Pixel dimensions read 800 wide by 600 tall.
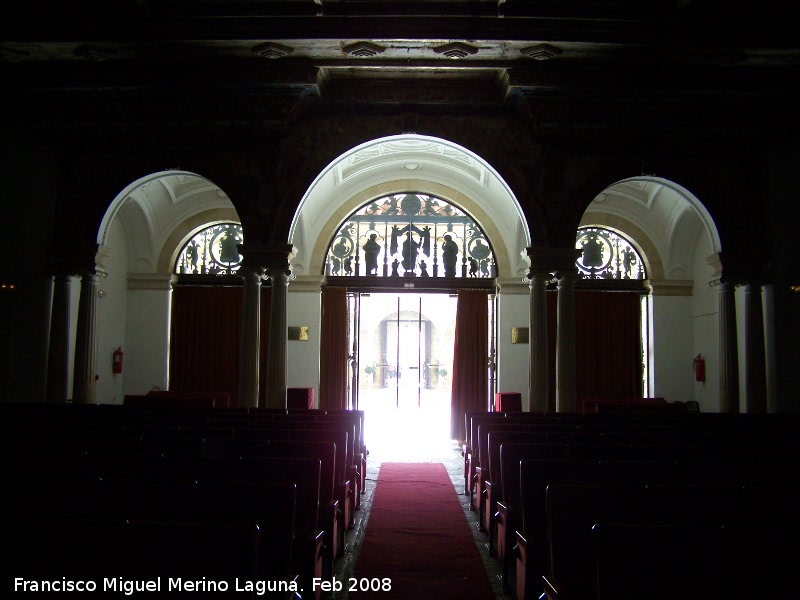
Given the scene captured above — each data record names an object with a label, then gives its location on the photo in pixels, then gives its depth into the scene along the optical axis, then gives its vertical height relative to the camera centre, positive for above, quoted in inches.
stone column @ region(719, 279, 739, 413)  330.6 +7.3
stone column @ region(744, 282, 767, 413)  326.6 +7.4
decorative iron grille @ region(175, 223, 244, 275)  494.6 +92.7
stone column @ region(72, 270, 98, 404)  330.6 +6.3
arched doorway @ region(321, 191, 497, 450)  483.8 +90.3
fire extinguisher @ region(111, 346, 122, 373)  448.8 -5.0
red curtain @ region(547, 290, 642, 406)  484.1 +16.8
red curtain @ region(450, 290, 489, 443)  470.9 +4.9
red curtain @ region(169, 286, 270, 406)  474.9 +15.8
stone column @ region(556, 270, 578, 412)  330.0 +9.4
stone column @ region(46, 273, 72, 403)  328.0 +5.8
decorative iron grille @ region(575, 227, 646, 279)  495.5 +94.3
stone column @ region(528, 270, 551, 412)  330.3 +9.9
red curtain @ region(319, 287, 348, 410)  467.2 +6.6
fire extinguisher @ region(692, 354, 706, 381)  460.4 -2.7
